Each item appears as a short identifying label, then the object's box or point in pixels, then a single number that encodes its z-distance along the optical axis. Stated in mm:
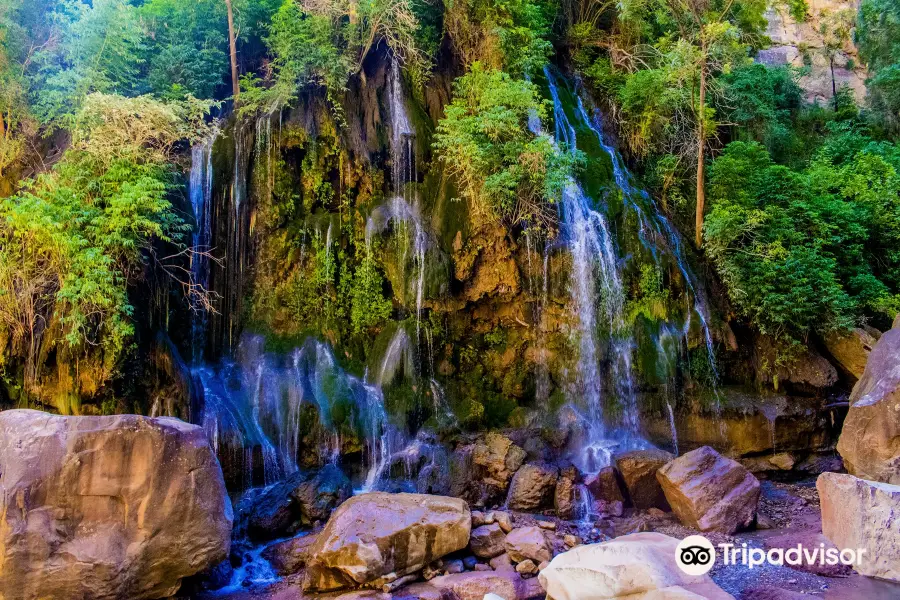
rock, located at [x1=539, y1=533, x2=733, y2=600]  5199
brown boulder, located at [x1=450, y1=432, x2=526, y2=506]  10758
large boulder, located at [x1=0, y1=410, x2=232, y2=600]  6742
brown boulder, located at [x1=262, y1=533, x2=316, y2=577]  8523
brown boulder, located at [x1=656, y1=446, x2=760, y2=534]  8961
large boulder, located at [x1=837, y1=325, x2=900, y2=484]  8617
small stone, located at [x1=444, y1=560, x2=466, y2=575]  7977
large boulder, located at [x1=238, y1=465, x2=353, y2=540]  9414
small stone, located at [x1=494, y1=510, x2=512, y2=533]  8875
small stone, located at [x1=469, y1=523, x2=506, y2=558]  8359
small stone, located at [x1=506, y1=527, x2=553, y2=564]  8164
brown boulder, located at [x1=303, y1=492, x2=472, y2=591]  7621
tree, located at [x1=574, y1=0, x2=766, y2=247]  14695
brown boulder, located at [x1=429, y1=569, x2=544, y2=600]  7375
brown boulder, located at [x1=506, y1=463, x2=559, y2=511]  10289
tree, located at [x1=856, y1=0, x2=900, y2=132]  19062
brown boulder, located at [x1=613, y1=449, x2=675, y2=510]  10273
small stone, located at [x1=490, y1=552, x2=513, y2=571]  8041
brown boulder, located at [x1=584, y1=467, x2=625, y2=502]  10391
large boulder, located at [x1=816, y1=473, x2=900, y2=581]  6574
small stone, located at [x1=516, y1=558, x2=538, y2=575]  7906
